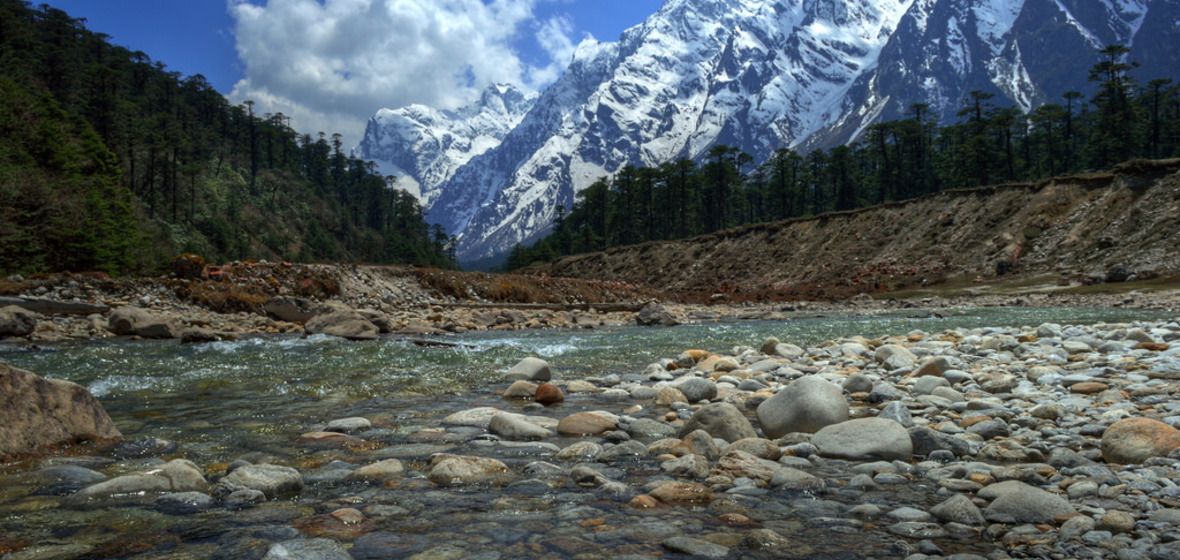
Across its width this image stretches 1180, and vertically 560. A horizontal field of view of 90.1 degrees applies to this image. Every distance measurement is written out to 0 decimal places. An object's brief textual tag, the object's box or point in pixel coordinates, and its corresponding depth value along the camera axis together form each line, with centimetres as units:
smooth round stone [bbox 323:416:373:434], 621
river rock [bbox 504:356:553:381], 998
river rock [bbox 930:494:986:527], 362
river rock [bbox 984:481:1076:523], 355
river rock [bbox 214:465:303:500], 399
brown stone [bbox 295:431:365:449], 560
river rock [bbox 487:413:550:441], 603
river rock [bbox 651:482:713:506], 411
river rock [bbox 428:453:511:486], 455
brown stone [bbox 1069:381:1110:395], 668
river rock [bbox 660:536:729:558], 322
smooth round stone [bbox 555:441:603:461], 532
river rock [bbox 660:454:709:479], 468
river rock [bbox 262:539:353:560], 296
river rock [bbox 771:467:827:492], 439
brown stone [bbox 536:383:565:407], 818
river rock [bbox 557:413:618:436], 627
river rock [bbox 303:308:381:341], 1703
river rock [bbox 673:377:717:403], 832
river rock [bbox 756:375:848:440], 605
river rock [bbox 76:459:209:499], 392
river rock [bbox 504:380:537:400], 862
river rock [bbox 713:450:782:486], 459
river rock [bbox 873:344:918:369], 982
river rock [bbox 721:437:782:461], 521
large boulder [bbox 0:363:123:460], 483
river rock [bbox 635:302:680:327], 2605
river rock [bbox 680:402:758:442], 586
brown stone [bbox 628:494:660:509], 401
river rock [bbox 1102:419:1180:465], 437
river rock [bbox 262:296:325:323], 2131
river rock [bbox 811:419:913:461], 510
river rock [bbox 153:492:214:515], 371
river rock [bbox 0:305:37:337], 1518
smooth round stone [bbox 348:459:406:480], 456
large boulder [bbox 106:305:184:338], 1616
